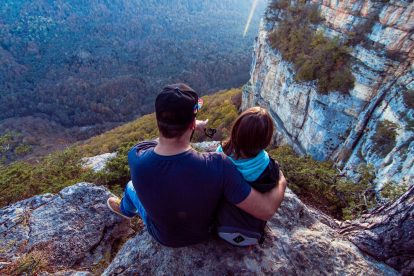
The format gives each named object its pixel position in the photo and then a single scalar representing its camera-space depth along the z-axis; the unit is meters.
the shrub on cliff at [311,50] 16.91
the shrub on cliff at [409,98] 11.45
